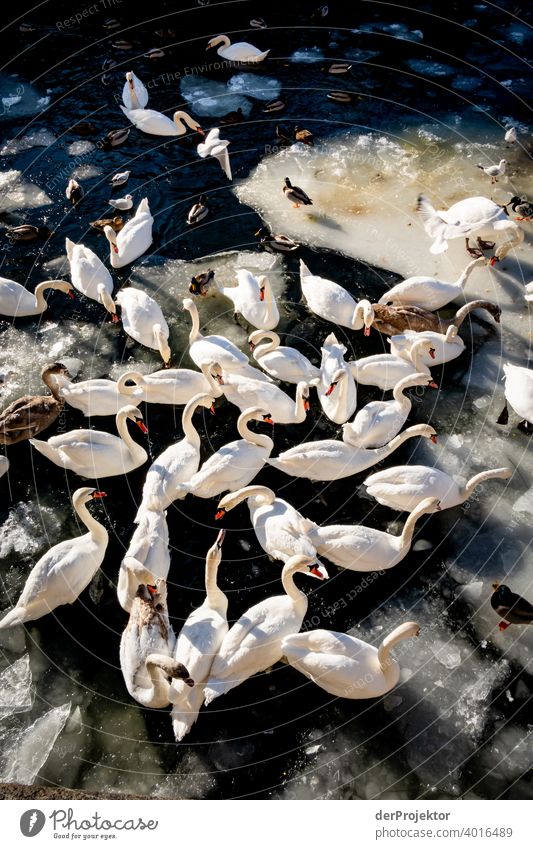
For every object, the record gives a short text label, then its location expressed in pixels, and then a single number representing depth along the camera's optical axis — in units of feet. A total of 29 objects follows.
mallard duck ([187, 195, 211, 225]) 35.65
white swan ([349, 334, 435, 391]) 27.89
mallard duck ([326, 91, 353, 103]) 42.09
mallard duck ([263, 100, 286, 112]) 41.47
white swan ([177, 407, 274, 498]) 24.80
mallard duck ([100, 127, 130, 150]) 40.88
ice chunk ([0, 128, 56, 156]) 42.45
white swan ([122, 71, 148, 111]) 42.04
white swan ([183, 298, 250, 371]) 28.37
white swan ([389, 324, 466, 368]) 28.45
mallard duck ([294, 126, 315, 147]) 39.47
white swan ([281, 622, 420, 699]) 19.85
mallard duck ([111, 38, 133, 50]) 48.34
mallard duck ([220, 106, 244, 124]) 41.37
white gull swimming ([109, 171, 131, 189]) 38.32
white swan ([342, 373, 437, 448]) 25.84
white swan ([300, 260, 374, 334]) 30.22
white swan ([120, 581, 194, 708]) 19.63
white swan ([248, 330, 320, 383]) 28.09
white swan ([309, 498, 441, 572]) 22.41
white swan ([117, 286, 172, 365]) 29.37
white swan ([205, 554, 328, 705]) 20.08
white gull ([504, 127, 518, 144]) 38.68
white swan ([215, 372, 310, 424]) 26.78
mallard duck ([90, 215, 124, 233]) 36.01
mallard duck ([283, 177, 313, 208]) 35.27
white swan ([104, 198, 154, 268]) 34.04
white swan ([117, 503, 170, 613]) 21.66
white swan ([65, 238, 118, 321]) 32.55
